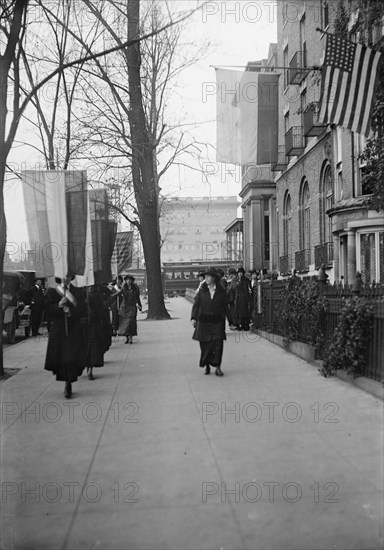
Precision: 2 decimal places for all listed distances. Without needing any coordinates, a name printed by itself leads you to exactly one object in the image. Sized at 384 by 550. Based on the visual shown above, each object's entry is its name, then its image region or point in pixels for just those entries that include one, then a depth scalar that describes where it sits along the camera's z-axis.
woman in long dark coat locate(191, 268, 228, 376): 10.48
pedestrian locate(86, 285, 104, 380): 11.02
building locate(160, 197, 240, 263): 56.14
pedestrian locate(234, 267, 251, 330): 18.44
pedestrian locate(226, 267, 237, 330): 18.83
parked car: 16.73
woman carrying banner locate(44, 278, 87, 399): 8.77
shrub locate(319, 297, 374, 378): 8.48
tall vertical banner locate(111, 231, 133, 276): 20.53
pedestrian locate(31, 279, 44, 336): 20.73
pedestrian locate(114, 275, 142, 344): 16.20
